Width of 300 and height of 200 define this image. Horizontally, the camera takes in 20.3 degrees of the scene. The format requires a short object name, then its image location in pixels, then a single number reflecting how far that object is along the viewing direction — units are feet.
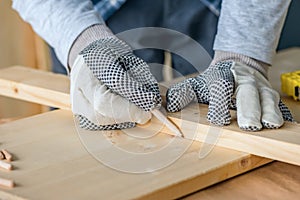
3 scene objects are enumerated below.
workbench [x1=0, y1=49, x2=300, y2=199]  2.80
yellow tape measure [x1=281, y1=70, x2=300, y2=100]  3.63
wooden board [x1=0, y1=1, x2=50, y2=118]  5.64
